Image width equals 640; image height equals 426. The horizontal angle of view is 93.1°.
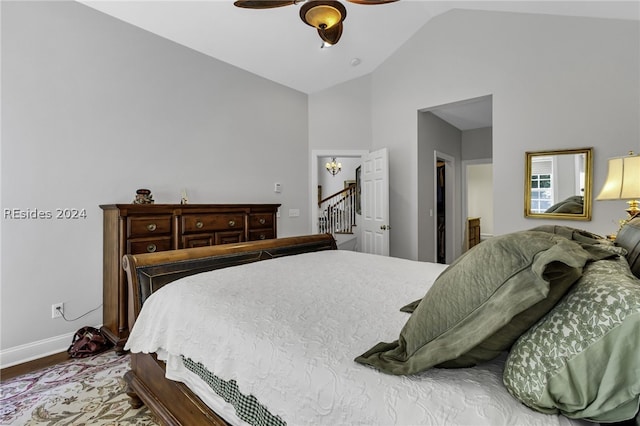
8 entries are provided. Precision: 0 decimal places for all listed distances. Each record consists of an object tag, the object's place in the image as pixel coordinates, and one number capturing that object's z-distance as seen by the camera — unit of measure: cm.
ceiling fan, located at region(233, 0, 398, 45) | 209
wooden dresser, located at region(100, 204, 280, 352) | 253
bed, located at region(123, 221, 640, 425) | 66
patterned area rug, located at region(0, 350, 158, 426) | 169
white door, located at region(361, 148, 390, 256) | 406
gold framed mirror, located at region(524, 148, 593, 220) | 291
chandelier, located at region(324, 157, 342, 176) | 892
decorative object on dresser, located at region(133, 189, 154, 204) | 283
